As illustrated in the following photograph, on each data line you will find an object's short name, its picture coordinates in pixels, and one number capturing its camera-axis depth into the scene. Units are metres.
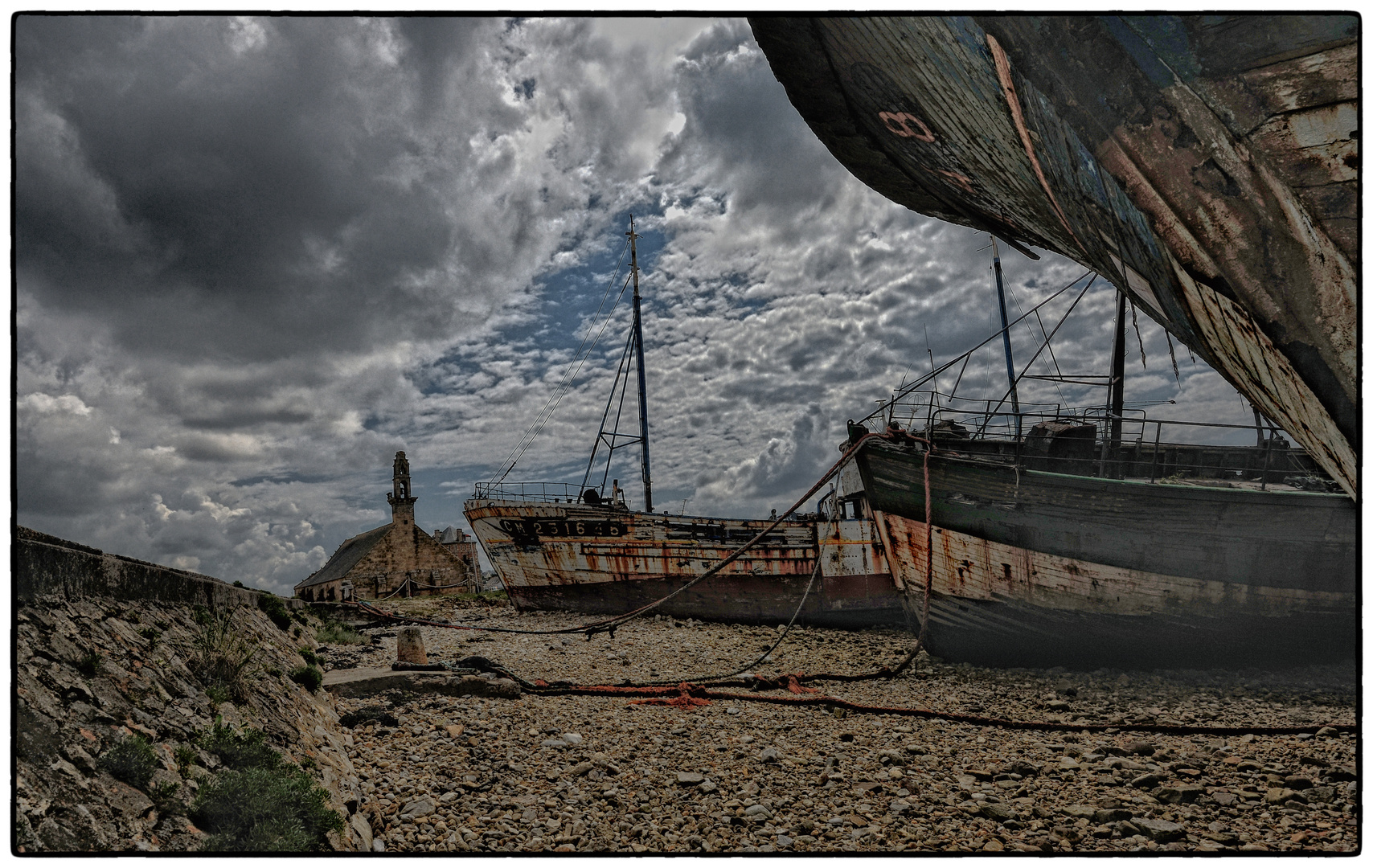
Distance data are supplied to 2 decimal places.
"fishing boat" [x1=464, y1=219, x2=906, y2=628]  13.80
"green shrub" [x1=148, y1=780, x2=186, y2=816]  2.56
